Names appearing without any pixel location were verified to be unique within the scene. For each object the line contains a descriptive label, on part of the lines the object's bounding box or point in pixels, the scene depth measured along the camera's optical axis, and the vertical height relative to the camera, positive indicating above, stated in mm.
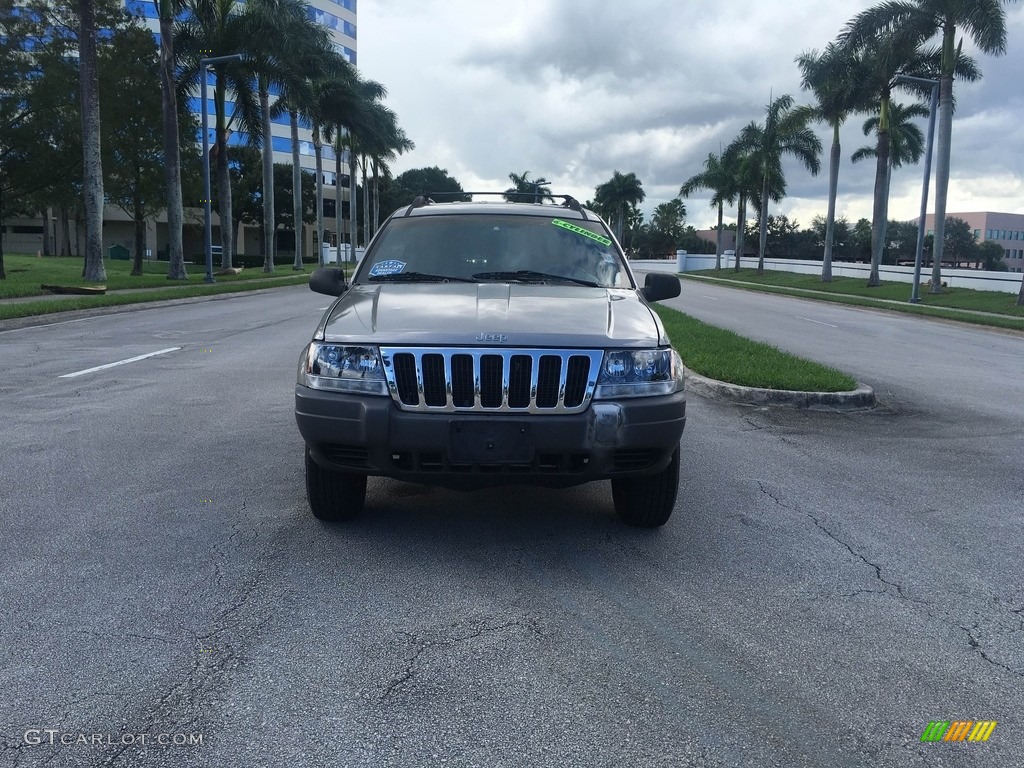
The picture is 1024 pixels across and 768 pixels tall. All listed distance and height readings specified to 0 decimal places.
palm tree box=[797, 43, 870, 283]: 42000 +9346
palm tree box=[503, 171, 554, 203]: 102619 +9910
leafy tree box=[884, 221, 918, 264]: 106438 +4455
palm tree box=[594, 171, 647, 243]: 109438 +9619
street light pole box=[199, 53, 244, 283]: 30625 +3073
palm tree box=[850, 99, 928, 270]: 50375 +8294
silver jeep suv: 4125 -627
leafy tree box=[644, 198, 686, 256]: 130500 +6430
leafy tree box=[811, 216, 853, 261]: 106281 +4864
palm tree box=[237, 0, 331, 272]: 36750 +9283
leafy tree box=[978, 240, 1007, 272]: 106562 +3272
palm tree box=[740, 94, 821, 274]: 58500 +8540
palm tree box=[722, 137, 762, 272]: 64750 +7168
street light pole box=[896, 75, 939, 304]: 30891 +3290
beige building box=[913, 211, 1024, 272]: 115688 +6684
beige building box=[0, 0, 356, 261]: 76562 +2646
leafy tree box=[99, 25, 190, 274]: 34406 +5497
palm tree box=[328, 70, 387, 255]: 54269 +9441
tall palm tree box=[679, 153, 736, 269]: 69938 +7181
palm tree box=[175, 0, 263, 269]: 35062 +8158
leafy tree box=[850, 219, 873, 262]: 105188 +4197
